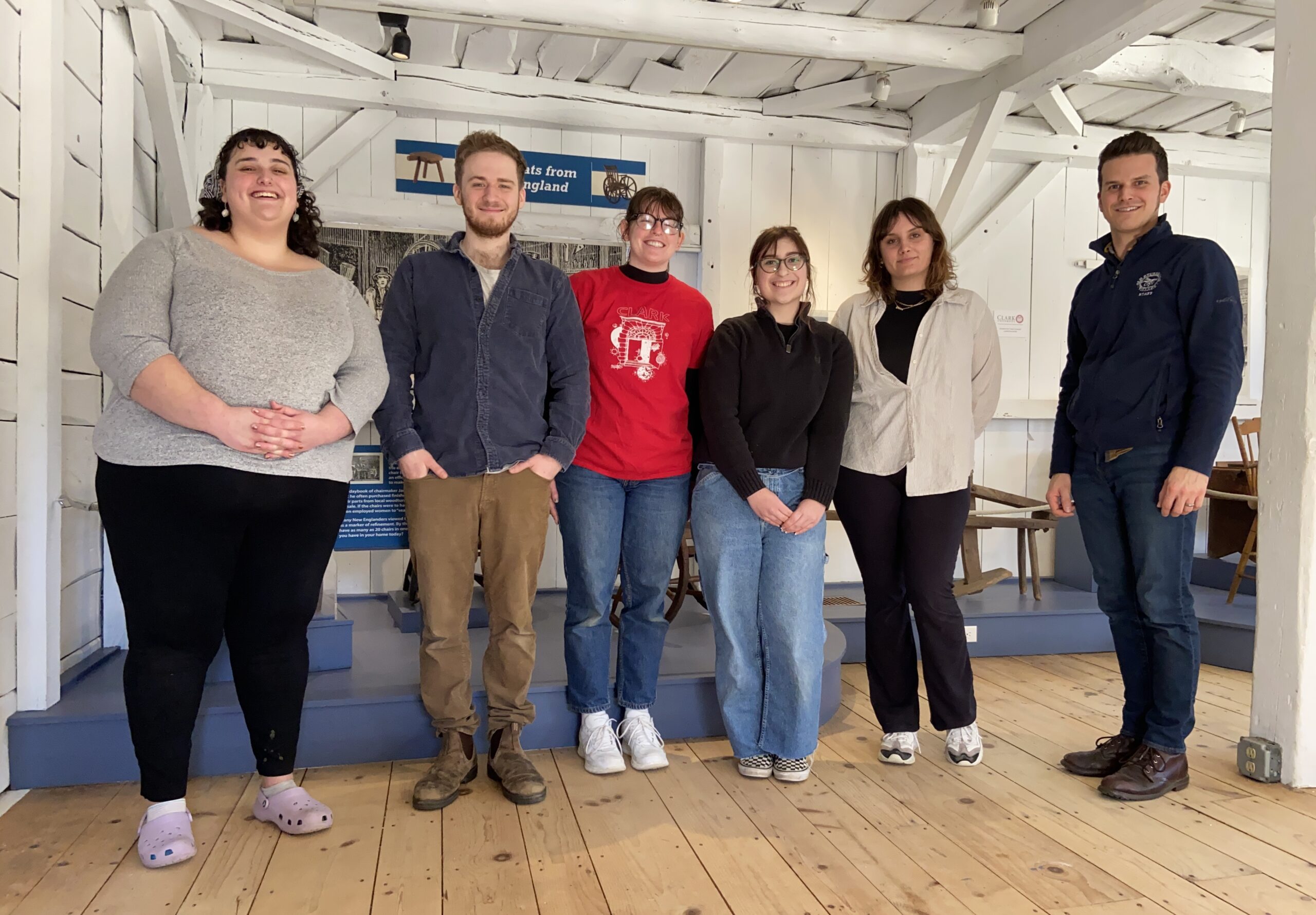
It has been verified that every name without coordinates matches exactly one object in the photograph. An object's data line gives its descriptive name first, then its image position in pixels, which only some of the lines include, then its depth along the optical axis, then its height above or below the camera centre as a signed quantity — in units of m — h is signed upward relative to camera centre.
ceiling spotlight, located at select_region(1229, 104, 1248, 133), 4.74 +1.71
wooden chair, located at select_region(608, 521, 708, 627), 3.69 -0.63
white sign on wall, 5.19 +0.68
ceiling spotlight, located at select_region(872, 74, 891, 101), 4.27 +1.65
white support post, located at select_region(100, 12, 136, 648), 2.95 +0.86
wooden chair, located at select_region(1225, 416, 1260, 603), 4.24 -0.07
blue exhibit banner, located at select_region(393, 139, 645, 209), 4.38 +1.28
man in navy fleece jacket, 2.34 +0.03
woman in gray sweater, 1.88 -0.05
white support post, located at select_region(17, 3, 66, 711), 2.40 +0.23
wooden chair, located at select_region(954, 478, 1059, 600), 4.16 -0.43
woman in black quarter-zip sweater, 2.44 -0.14
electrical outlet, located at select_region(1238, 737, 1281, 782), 2.54 -0.87
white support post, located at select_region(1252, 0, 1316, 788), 2.49 +0.04
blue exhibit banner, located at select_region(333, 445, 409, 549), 2.77 -0.27
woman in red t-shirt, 2.46 -0.06
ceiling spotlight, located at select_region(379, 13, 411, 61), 3.73 +1.65
